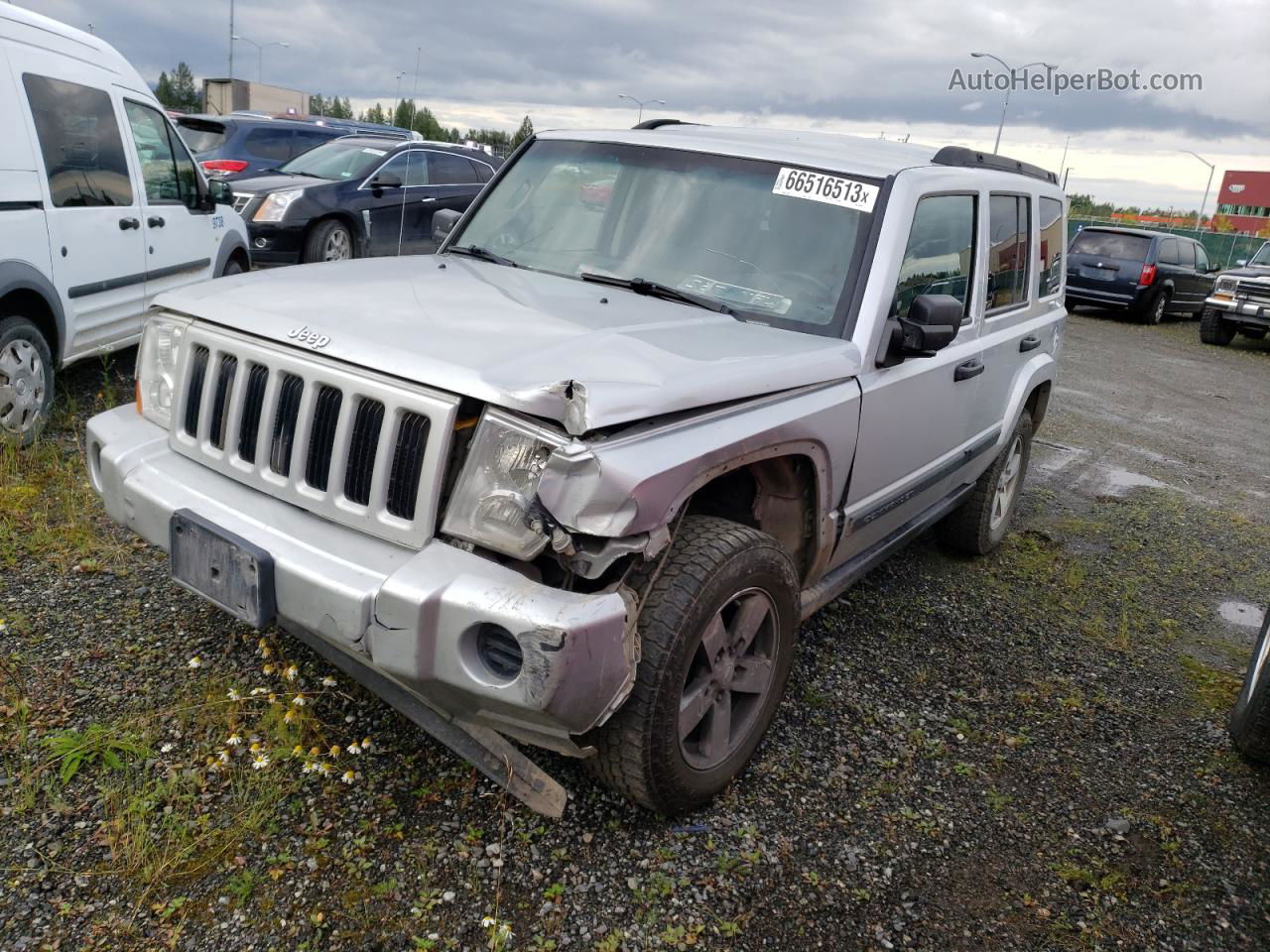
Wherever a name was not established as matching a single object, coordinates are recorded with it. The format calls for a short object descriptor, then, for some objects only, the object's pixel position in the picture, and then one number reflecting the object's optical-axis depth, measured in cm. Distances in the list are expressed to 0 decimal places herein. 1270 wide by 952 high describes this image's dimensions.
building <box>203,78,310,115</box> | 5703
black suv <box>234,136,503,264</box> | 958
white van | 475
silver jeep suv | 223
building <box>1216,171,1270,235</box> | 6750
